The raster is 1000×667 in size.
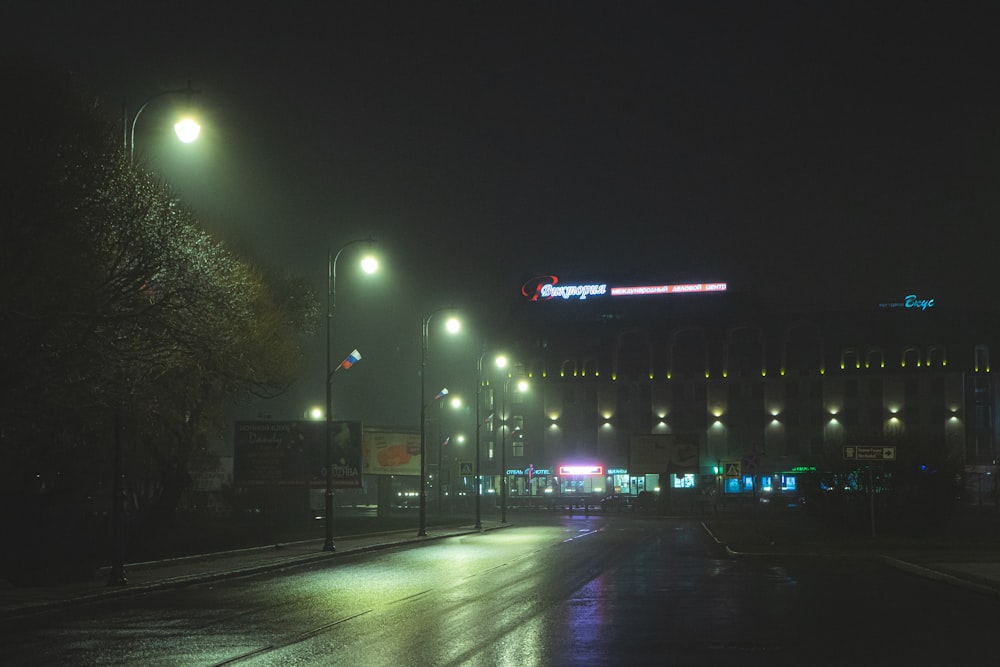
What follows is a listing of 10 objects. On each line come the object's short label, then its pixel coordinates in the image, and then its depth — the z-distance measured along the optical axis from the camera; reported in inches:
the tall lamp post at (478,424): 2195.6
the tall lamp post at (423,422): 1830.7
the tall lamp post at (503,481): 2514.8
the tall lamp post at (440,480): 2892.7
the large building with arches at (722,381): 3932.1
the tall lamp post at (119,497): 952.3
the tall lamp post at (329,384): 1422.5
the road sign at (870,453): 1364.4
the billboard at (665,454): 3011.8
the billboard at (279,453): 1967.3
